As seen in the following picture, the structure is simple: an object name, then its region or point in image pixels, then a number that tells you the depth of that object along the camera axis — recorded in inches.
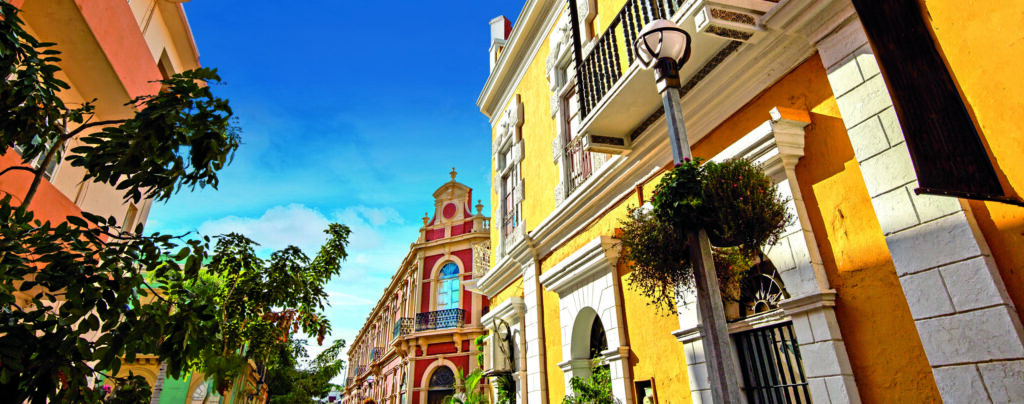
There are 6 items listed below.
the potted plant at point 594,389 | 250.7
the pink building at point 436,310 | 852.6
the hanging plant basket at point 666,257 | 143.1
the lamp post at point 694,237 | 102.1
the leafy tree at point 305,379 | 1079.6
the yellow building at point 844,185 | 115.6
